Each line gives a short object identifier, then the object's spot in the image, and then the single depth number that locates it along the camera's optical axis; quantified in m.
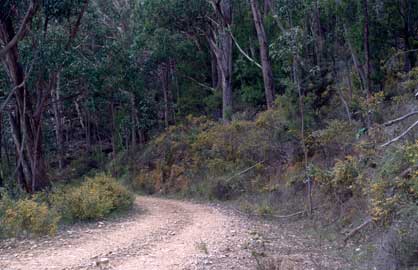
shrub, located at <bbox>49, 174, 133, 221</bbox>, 15.27
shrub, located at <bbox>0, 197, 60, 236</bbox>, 12.87
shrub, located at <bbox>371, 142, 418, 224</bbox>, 9.71
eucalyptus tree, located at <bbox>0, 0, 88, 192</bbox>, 19.95
